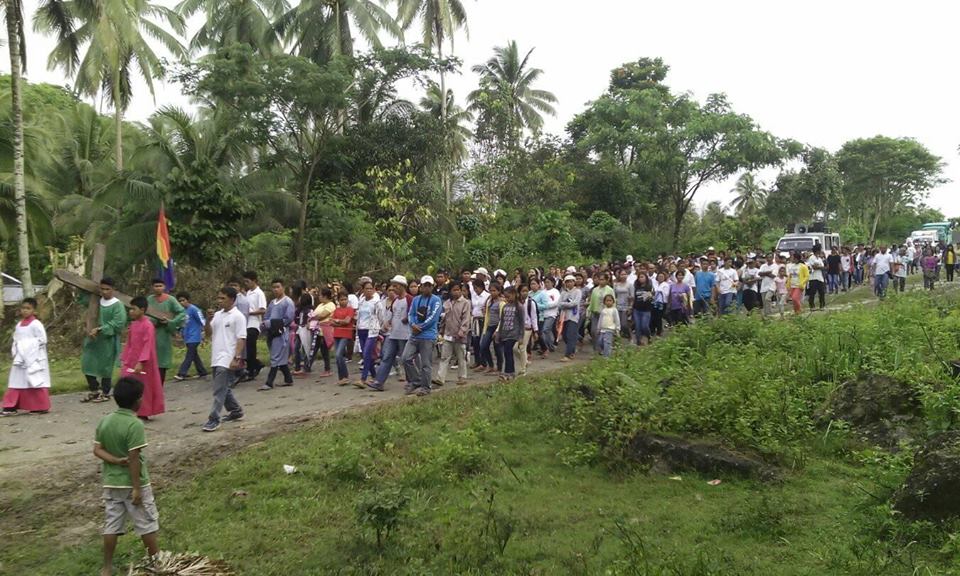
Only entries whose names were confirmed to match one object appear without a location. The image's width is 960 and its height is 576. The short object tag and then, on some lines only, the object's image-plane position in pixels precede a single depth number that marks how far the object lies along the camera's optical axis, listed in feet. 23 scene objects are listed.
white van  76.79
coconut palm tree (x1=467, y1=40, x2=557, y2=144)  117.50
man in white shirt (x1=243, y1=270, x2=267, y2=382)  36.17
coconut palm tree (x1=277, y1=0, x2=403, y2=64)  80.69
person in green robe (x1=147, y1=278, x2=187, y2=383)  32.07
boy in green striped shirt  15.10
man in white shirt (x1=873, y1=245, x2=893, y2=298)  58.57
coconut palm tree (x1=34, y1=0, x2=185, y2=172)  56.08
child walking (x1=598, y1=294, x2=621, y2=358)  38.42
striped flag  42.96
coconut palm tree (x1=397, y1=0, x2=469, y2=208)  87.81
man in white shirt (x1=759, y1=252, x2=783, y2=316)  51.08
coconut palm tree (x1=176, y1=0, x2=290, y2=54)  87.04
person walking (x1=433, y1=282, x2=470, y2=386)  34.76
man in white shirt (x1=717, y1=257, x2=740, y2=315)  48.83
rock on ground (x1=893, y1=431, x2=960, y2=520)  14.85
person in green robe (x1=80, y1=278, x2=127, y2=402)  31.86
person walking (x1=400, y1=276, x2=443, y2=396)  32.55
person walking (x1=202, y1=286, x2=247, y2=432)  25.98
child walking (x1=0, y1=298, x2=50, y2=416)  29.37
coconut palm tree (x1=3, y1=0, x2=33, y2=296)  50.08
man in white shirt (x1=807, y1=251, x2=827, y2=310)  52.70
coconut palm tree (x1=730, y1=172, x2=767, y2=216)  168.25
